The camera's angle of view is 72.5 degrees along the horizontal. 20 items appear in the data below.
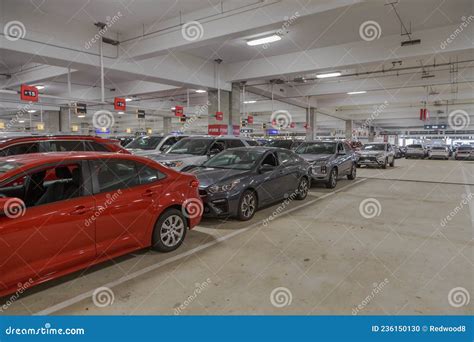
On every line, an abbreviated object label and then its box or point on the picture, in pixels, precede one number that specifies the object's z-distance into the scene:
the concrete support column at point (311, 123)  24.34
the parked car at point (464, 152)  27.77
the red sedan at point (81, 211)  2.93
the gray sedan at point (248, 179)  5.61
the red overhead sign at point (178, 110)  18.74
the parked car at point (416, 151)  28.89
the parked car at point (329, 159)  9.65
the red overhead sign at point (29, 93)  10.89
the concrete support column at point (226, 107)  15.18
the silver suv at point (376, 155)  16.70
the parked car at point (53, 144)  6.18
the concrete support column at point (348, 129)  36.78
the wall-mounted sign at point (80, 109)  14.49
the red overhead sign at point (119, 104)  14.92
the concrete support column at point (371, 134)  43.51
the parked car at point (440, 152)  28.34
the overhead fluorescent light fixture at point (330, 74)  14.23
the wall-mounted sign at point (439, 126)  32.66
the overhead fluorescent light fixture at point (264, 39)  9.88
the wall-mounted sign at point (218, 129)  14.89
